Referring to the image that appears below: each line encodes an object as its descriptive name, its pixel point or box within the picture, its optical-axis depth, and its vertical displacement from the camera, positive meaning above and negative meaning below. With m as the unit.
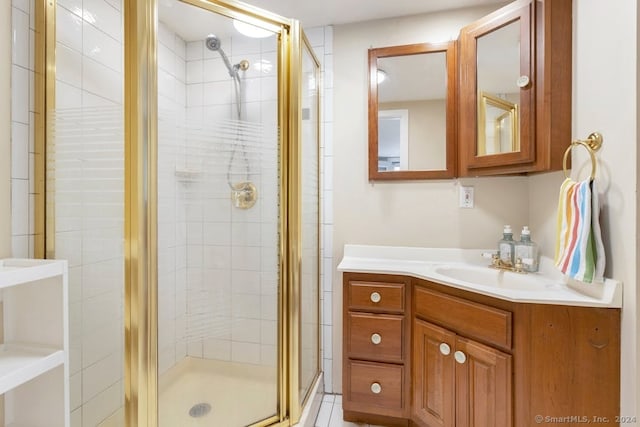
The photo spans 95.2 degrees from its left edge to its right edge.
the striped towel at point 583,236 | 1.01 -0.09
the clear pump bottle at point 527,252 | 1.40 -0.20
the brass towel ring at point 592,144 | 1.04 +0.25
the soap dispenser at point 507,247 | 1.47 -0.18
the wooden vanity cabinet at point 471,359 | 0.99 -0.59
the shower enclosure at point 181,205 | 1.02 +0.03
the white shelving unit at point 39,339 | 0.96 -0.43
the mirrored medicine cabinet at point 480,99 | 1.22 +0.57
